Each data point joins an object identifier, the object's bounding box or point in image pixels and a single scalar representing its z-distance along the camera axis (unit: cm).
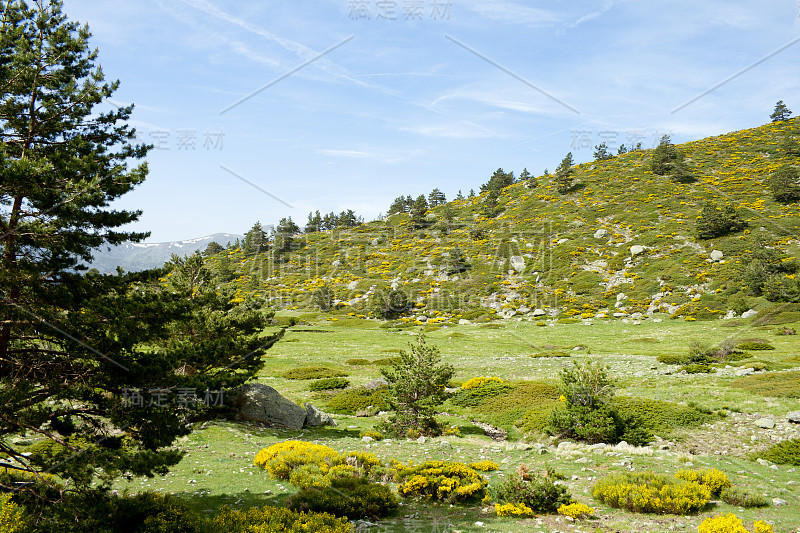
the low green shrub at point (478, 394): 2462
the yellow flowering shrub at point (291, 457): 1290
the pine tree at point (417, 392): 1819
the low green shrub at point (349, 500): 1023
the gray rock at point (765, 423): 1587
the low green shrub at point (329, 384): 2978
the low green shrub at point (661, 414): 1694
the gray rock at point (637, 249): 6869
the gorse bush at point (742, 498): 973
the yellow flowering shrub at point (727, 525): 775
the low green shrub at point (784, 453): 1284
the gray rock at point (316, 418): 2105
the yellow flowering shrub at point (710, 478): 1042
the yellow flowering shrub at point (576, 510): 966
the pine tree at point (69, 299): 801
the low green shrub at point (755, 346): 3150
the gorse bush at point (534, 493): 1031
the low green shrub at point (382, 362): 3747
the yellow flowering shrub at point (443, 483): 1120
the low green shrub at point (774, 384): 1925
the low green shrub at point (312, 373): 3381
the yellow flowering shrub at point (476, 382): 2661
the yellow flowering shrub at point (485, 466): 1335
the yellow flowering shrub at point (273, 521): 854
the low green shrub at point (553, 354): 3628
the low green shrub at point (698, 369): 2611
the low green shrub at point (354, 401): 2530
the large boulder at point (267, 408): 2020
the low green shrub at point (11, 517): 703
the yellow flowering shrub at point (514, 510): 1010
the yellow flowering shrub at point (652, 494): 969
